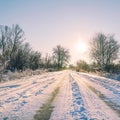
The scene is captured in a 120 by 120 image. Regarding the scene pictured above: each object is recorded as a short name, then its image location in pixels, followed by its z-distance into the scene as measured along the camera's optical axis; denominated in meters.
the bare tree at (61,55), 49.85
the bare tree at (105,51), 30.32
